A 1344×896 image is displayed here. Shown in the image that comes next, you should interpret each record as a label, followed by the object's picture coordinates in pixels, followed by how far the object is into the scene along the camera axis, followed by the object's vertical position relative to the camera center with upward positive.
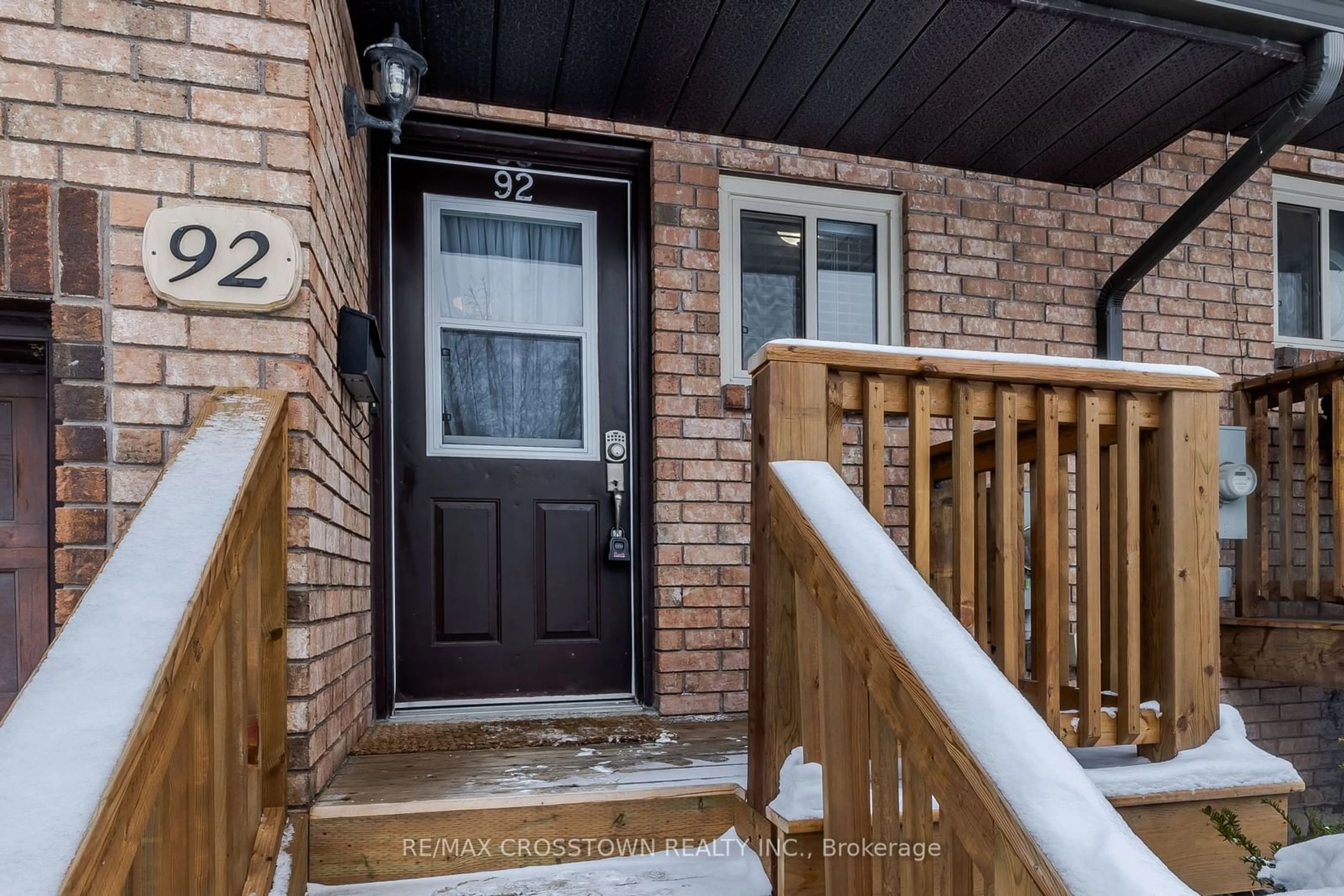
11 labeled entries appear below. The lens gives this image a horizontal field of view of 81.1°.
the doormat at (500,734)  2.26 -0.85
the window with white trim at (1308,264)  3.57 +0.85
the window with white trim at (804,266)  2.99 +0.73
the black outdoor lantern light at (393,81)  2.11 +1.01
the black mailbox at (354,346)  2.01 +0.27
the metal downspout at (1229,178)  2.41 +0.96
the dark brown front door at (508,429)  2.72 +0.08
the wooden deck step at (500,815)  1.65 -0.81
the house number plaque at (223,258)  1.62 +0.41
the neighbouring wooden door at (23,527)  1.81 -0.17
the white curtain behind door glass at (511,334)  2.80 +0.42
